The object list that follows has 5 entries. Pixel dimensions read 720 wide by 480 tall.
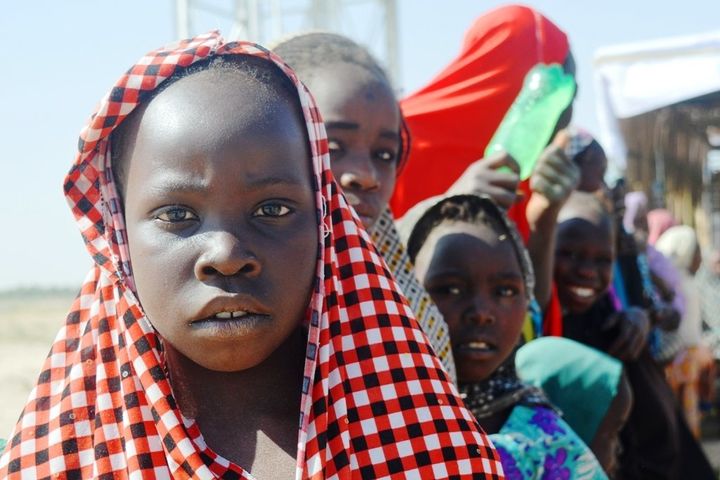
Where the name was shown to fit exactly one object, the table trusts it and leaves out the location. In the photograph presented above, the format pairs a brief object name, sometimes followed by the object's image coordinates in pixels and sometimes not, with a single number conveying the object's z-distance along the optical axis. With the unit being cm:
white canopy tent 762
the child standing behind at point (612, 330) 329
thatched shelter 767
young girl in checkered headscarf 127
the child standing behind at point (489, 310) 206
